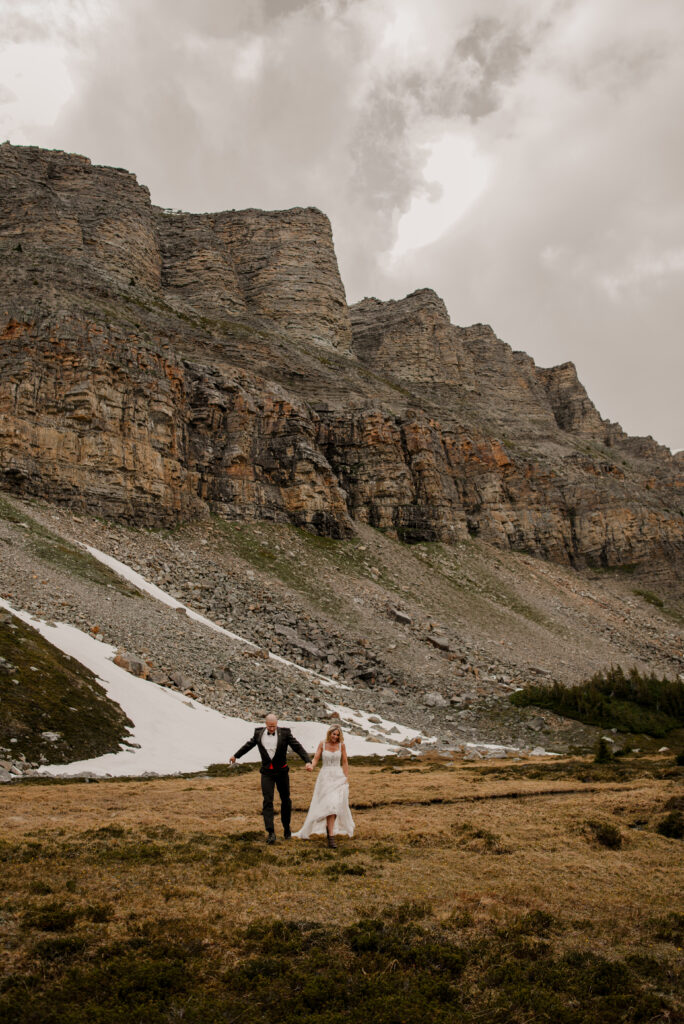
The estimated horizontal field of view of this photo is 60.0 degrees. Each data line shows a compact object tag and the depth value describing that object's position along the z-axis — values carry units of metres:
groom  10.05
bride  9.84
